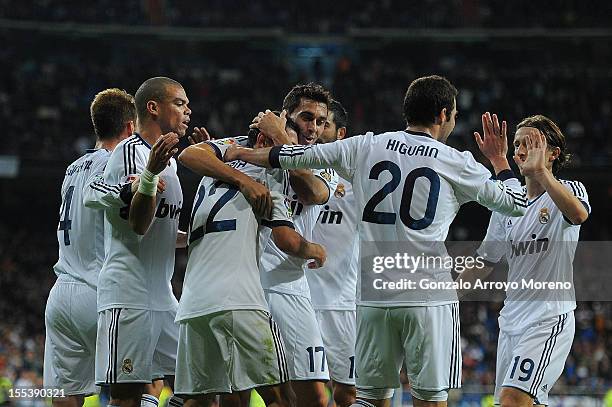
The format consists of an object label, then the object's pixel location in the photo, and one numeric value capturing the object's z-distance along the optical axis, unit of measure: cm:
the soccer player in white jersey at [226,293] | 1064
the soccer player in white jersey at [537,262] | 1264
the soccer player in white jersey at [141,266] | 1210
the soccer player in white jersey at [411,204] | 1126
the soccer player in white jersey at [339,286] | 1420
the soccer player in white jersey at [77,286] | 1337
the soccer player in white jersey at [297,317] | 1270
